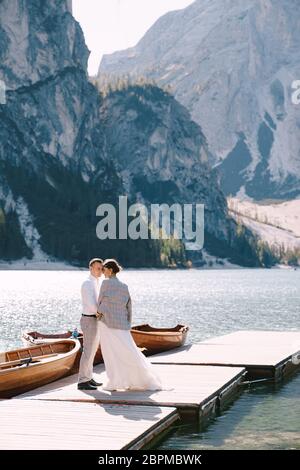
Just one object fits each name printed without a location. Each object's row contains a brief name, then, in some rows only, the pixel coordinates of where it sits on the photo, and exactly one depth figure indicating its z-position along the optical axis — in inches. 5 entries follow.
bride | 914.7
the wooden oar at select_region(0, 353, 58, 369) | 973.0
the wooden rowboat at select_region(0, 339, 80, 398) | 946.1
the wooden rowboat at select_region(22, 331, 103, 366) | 1218.4
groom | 924.6
